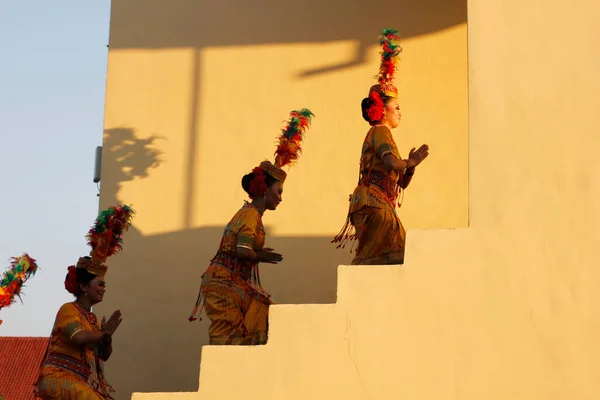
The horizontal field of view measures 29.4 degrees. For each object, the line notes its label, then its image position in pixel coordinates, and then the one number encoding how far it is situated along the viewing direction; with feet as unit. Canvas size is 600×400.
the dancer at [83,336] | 25.99
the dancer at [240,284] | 26.04
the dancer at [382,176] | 25.75
